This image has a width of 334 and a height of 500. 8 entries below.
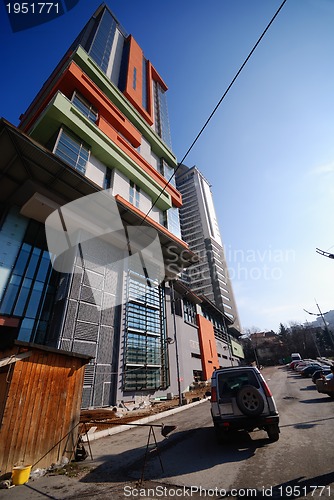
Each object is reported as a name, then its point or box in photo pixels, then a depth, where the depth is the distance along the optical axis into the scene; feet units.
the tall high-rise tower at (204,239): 238.68
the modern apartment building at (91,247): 46.83
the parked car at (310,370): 89.02
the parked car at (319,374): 64.57
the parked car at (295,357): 183.58
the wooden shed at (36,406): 17.28
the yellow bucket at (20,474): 15.28
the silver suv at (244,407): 18.06
